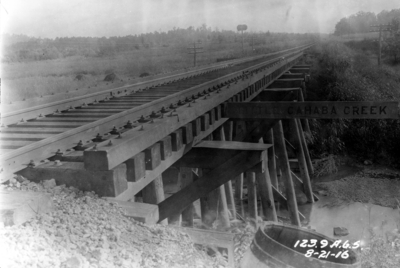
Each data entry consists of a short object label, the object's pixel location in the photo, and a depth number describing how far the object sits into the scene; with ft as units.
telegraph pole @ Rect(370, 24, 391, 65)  94.02
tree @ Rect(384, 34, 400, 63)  108.78
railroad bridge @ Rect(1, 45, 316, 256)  8.77
